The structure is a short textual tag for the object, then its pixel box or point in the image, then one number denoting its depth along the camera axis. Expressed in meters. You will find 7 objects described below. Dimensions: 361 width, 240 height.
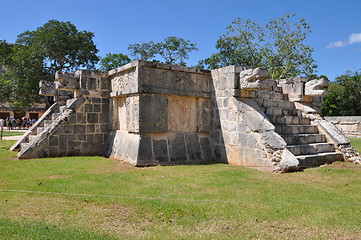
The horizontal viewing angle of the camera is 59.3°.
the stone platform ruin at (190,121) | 7.18
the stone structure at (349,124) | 19.19
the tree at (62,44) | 22.67
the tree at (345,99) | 32.28
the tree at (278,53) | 23.78
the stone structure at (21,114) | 37.06
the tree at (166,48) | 32.78
